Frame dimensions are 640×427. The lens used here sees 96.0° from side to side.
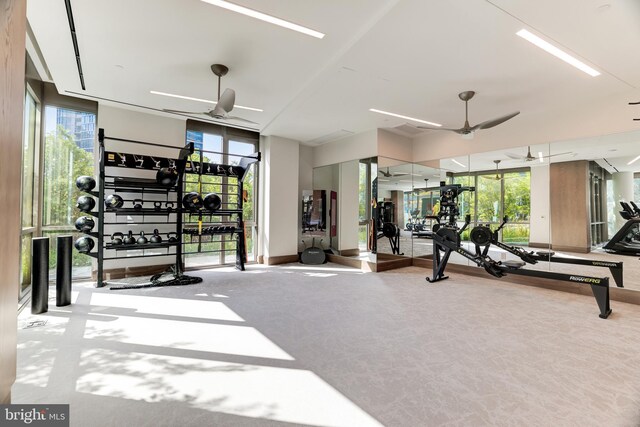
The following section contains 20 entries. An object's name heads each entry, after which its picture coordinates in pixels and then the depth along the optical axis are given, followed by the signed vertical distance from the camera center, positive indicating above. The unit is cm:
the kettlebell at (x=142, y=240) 541 -43
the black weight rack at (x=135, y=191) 505 +51
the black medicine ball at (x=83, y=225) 492 -13
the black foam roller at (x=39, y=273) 372 -73
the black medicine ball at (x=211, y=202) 593 +32
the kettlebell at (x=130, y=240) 532 -42
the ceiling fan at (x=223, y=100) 414 +172
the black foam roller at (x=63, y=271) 407 -77
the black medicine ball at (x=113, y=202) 514 +28
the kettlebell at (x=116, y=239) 518 -40
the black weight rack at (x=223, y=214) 605 +8
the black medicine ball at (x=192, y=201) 578 +33
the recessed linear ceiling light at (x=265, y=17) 301 +221
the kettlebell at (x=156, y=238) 552 -40
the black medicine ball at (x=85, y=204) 491 +23
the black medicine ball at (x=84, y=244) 485 -46
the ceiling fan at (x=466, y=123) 437 +149
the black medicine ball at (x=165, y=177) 536 +76
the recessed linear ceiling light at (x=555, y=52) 332 +209
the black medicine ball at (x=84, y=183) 486 +58
